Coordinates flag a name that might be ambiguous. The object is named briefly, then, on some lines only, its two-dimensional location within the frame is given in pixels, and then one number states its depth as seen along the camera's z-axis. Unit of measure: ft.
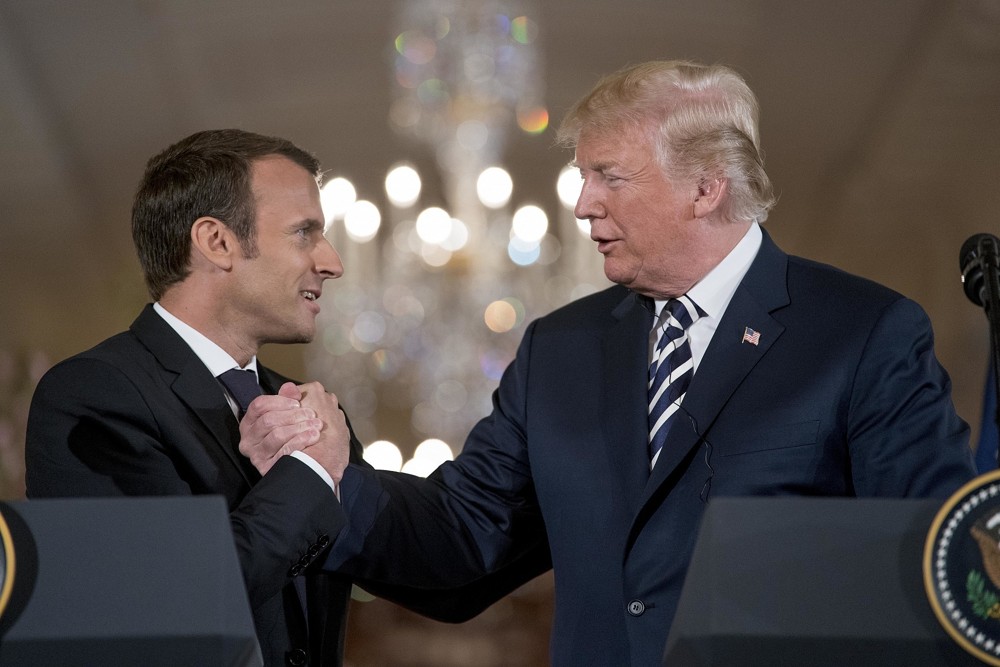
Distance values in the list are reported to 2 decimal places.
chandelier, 25.26
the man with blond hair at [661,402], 10.34
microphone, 9.62
